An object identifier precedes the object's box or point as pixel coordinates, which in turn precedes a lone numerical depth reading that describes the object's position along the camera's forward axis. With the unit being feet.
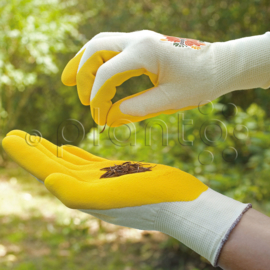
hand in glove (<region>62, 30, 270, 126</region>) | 2.71
